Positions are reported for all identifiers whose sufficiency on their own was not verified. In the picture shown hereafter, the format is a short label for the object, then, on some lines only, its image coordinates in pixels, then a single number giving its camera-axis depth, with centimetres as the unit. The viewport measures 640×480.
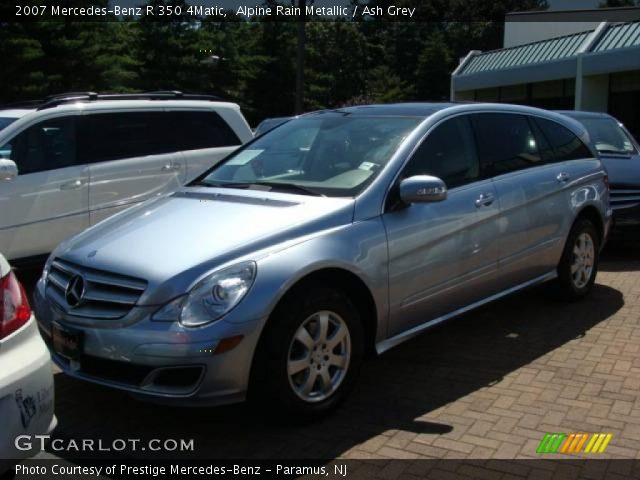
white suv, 658
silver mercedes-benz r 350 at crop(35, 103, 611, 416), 346
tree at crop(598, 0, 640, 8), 6950
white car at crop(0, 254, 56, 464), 262
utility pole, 1967
